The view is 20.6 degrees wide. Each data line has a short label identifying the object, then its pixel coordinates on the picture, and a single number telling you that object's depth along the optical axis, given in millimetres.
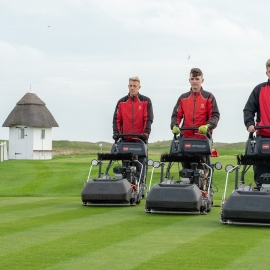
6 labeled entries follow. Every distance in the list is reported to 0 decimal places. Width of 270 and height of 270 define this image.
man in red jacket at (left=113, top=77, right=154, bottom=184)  14938
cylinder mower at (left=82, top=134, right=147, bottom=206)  13680
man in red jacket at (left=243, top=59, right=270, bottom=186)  11501
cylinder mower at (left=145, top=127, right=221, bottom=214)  12195
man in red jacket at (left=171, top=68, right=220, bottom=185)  13492
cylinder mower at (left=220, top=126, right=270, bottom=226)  10523
